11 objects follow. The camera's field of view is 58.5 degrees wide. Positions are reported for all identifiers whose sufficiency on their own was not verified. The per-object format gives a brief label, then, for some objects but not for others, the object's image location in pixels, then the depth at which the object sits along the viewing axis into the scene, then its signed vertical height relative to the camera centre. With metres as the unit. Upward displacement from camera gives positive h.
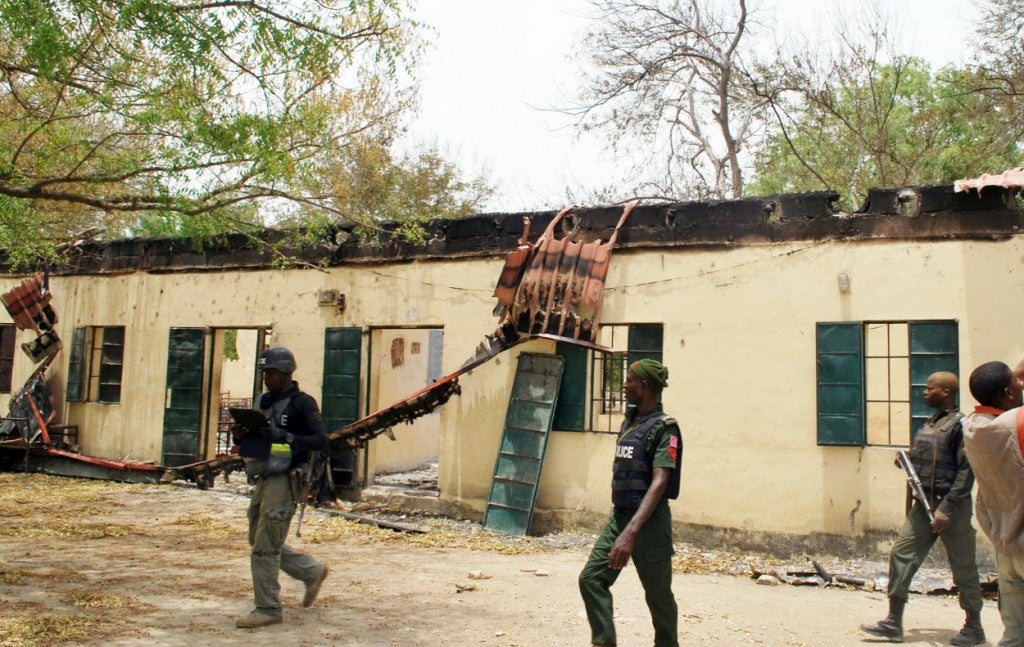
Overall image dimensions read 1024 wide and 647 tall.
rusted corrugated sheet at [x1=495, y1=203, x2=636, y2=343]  9.69 +1.22
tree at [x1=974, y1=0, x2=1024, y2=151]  14.98 +5.85
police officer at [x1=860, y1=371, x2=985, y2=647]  5.46 -0.62
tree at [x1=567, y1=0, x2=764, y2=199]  18.22 +6.53
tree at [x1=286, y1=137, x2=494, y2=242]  20.47 +5.27
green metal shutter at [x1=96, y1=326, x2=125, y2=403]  13.69 +0.39
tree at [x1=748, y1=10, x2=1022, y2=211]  16.62 +5.66
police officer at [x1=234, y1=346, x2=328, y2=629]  5.33 -0.41
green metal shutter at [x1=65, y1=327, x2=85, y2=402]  13.80 +0.33
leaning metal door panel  9.75 -0.44
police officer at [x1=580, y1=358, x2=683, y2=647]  4.20 -0.55
